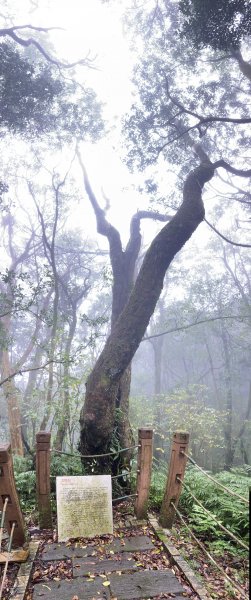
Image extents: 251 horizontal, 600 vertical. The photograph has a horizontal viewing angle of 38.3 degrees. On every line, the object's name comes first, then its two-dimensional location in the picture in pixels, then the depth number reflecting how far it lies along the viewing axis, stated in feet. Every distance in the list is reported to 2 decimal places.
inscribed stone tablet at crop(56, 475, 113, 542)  14.83
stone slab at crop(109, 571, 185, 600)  11.28
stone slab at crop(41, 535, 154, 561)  13.63
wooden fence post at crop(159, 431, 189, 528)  15.12
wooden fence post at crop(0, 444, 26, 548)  12.99
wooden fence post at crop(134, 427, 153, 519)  16.24
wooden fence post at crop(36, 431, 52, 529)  15.14
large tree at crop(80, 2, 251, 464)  19.99
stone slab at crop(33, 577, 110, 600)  11.22
